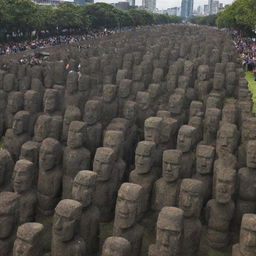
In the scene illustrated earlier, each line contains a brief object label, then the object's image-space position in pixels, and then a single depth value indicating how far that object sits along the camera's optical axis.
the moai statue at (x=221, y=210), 6.86
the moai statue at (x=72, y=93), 12.14
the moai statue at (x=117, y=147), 7.88
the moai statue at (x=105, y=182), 7.36
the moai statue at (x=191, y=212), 6.36
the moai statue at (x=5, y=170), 7.24
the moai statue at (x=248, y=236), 5.50
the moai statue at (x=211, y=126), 9.80
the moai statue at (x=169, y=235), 5.46
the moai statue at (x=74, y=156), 7.82
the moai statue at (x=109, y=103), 11.39
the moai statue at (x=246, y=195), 7.31
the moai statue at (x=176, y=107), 11.18
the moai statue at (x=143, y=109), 11.37
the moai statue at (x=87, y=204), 6.38
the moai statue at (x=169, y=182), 7.15
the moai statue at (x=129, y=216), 5.96
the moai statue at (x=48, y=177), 7.75
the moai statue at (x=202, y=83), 14.28
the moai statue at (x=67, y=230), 5.72
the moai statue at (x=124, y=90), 12.38
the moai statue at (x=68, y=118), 9.38
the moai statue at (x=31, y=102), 11.17
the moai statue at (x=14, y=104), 11.17
